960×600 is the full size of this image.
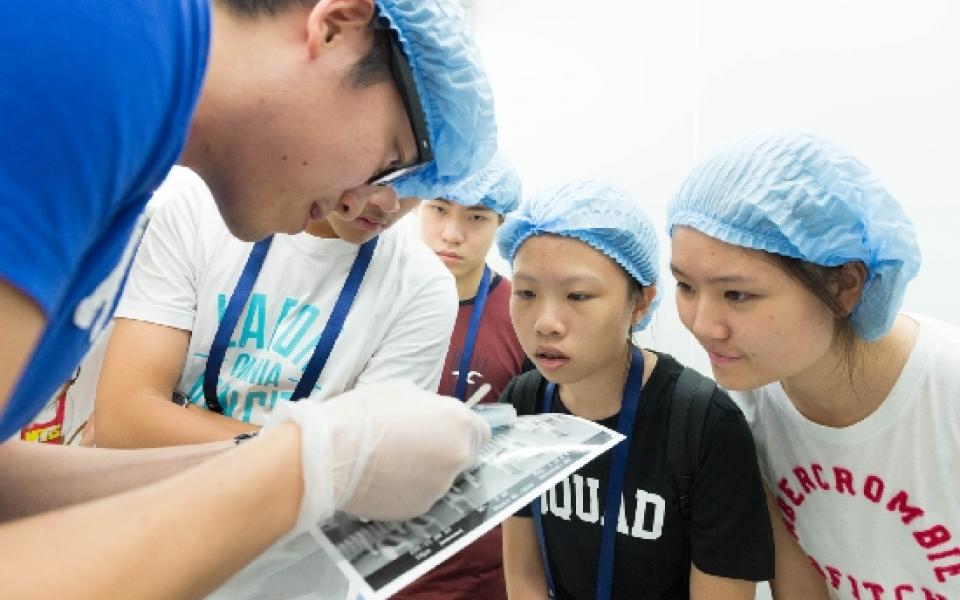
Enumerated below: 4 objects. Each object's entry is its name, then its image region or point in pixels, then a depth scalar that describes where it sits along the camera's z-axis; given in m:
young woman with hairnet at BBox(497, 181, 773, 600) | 1.07
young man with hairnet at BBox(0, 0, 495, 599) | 0.37
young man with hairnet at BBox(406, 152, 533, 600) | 1.52
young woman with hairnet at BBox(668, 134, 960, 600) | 0.94
